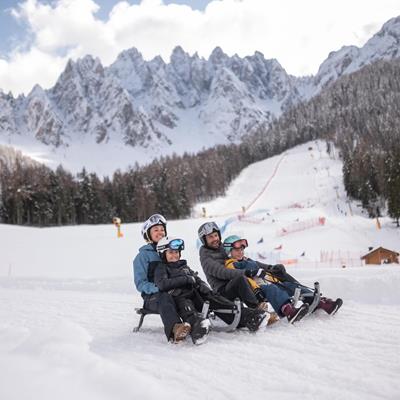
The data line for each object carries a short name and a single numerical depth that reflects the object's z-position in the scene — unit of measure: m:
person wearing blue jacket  5.27
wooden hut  27.67
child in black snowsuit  5.30
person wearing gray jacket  6.02
